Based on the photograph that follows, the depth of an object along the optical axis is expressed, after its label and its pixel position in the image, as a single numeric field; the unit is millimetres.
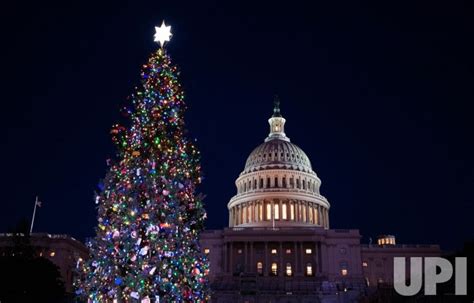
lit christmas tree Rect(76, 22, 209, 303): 23203
